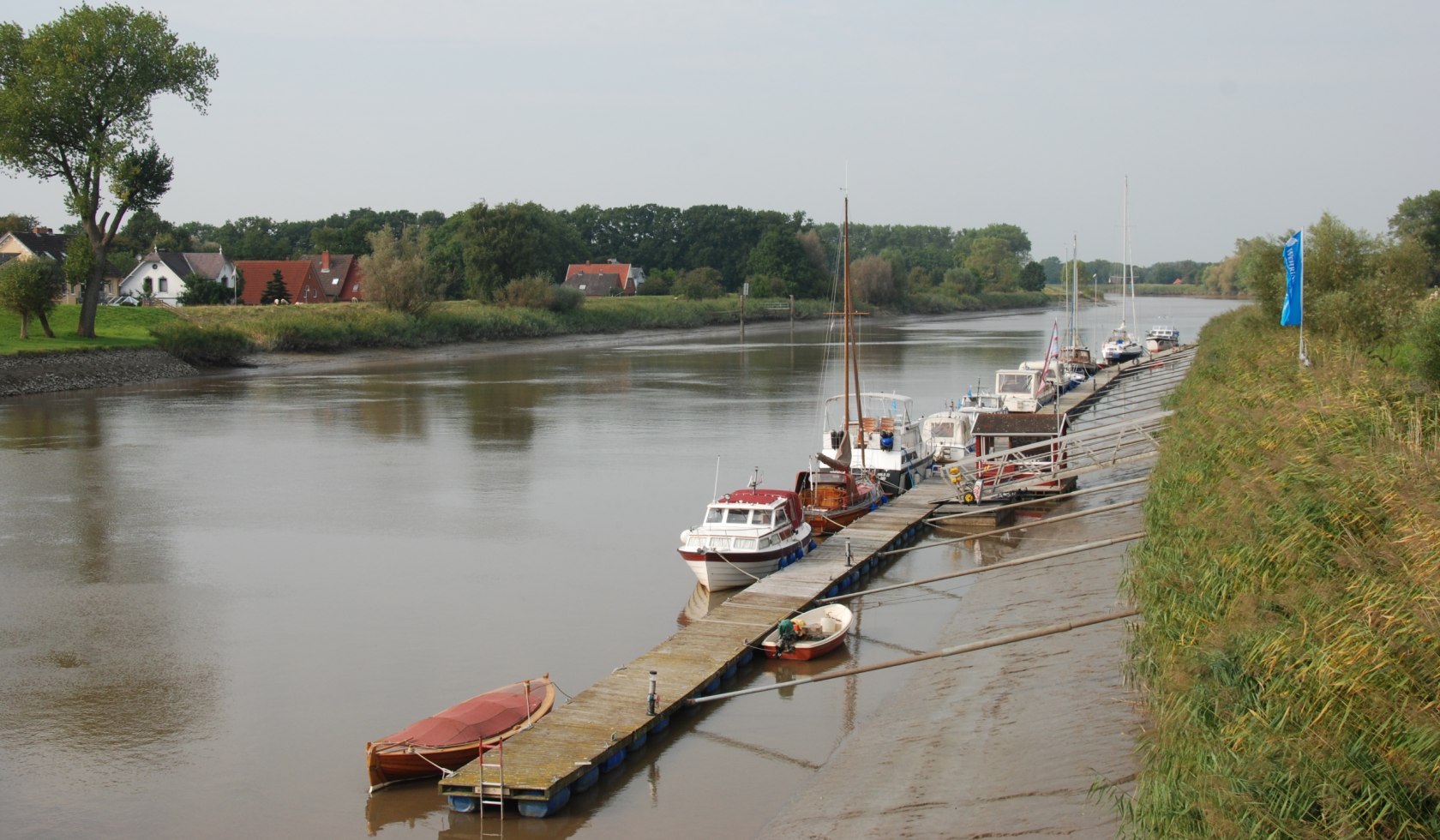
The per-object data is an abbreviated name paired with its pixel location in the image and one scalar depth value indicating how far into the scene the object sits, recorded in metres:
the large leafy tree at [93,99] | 69.44
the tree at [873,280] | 172.12
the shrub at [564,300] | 121.81
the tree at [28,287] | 69.56
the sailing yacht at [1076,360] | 76.31
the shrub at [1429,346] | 26.41
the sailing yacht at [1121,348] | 86.50
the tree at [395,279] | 100.38
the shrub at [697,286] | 157.00
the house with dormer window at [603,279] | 165.88
